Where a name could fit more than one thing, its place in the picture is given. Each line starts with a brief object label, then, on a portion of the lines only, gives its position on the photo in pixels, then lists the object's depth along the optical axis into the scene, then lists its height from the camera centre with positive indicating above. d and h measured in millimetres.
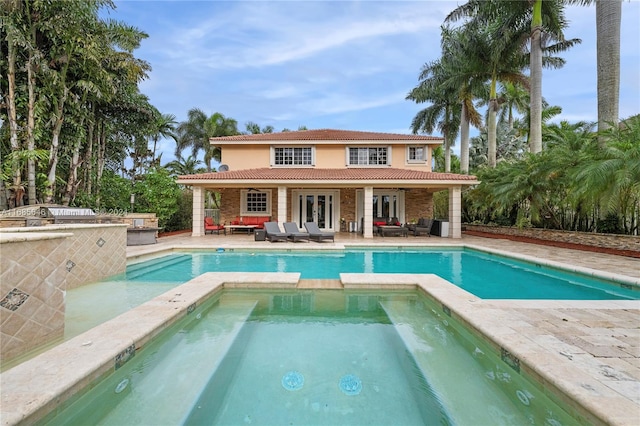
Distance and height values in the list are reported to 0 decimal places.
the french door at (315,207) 20688 +390
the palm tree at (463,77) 23281 +10800
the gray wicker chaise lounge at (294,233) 15516 -1033
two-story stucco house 20516 +3086
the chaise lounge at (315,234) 15016 -1044
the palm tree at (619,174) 9672 +1317
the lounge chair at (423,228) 18406 -888
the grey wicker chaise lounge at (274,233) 15242 -1027
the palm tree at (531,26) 18172 +12094
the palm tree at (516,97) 31938 +12283
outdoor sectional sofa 19481 -504
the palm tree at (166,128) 33688 +9454
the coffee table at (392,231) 17203 -1011
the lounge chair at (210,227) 18078 -875
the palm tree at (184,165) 37281 +5808
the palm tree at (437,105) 28797 +10955
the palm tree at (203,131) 35500 +9694
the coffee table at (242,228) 18828 -986
